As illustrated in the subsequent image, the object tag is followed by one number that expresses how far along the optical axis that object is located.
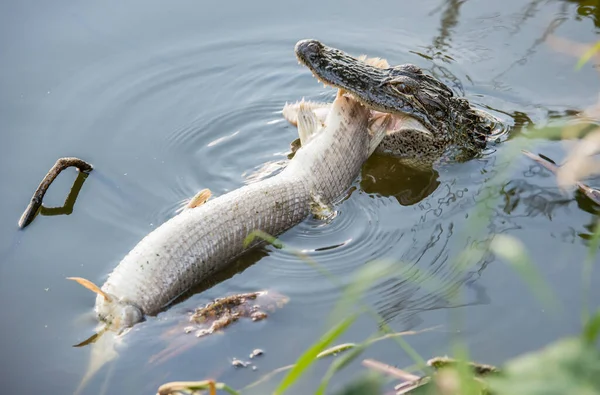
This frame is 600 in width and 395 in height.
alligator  9.83
